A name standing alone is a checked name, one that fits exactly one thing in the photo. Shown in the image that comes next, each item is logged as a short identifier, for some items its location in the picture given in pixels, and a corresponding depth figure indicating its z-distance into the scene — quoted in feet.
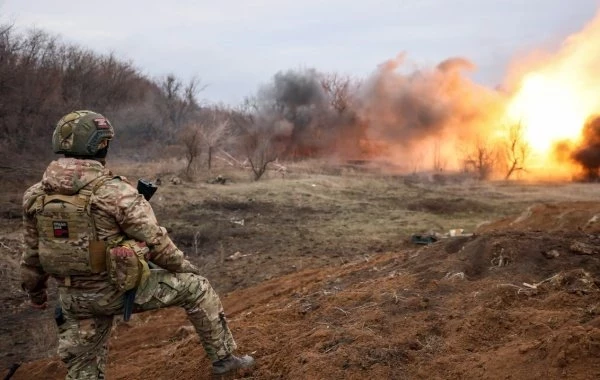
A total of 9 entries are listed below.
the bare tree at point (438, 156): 103.09
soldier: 10.59
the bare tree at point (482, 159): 94.63
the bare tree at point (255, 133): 74.49
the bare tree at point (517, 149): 93.09
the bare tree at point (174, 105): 128.16
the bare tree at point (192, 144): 69.72
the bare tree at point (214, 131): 80.38
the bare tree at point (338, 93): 120.37
